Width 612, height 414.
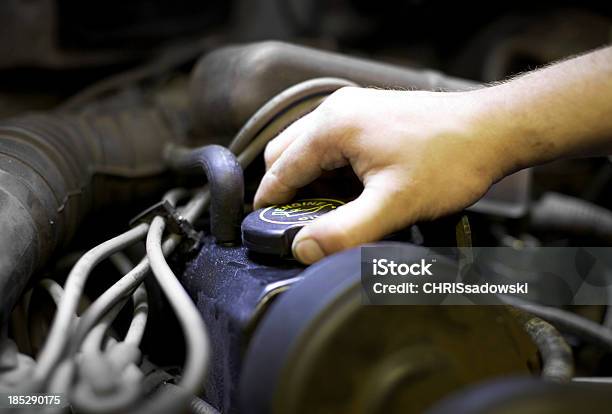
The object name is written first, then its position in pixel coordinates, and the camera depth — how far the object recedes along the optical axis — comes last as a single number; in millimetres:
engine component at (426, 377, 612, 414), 389
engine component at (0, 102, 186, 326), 627
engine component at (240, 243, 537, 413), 443
